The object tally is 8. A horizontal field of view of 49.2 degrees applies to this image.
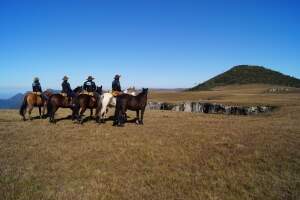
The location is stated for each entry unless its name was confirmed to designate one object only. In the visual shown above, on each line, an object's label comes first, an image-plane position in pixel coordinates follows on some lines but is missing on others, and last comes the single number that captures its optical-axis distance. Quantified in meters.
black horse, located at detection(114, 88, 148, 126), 22.81
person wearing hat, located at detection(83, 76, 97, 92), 24.39
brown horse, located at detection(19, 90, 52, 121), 24.98
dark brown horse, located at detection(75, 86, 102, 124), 23.70
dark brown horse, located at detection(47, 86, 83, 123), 23.84
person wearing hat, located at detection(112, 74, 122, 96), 24.49
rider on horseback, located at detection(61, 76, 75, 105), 24.47
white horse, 23.86
